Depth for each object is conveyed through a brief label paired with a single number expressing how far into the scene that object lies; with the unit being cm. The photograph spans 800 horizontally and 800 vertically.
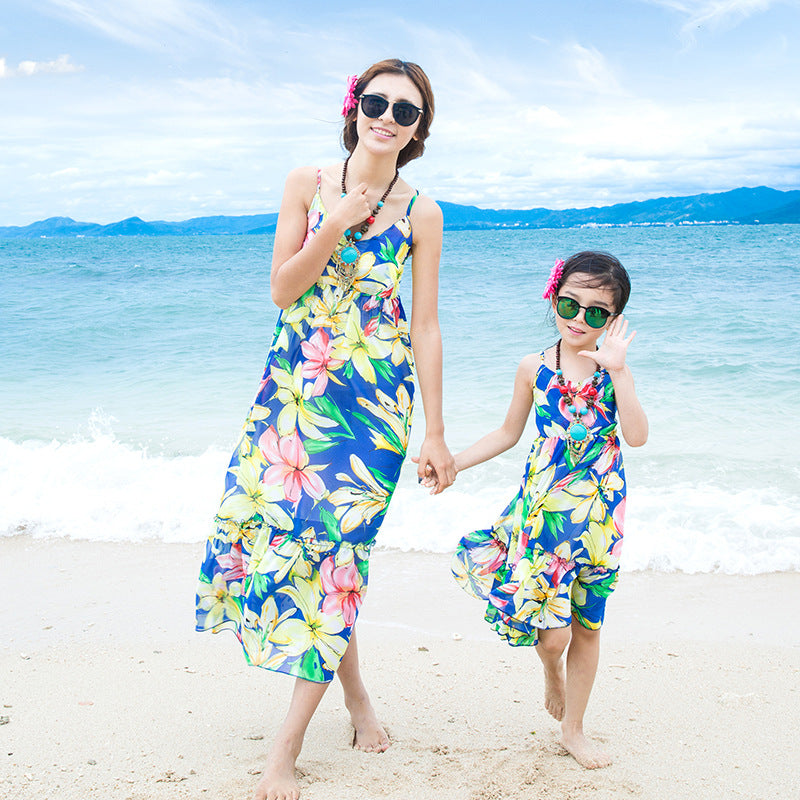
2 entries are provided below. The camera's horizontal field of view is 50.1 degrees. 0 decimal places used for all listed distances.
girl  271
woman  264
